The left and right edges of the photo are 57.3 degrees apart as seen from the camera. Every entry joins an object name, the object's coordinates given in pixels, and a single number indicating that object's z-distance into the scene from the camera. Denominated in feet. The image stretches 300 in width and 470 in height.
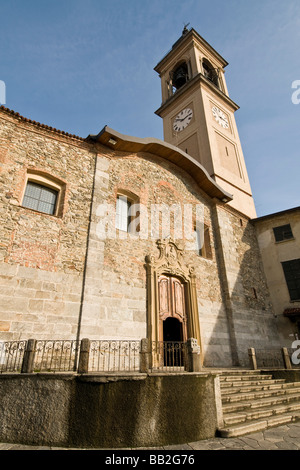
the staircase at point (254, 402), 18.43
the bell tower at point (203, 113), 62.74
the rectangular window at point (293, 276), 48.03
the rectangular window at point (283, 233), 52.17
